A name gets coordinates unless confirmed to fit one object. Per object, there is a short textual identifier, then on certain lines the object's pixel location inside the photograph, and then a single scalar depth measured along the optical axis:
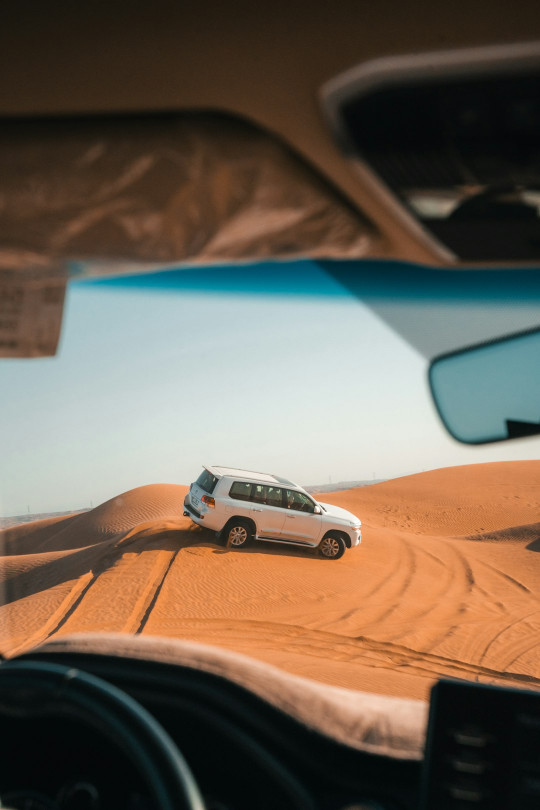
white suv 17.39
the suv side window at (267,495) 17.69
